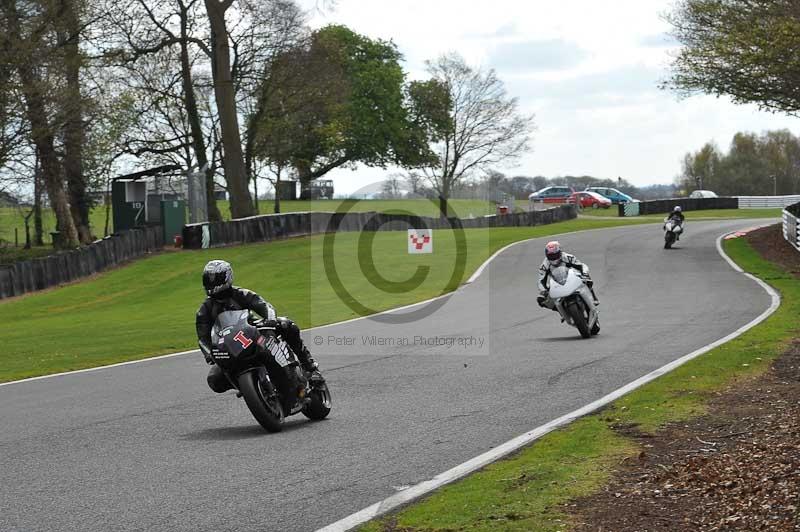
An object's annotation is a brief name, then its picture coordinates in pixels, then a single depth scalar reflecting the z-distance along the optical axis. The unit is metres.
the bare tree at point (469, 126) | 90.12
